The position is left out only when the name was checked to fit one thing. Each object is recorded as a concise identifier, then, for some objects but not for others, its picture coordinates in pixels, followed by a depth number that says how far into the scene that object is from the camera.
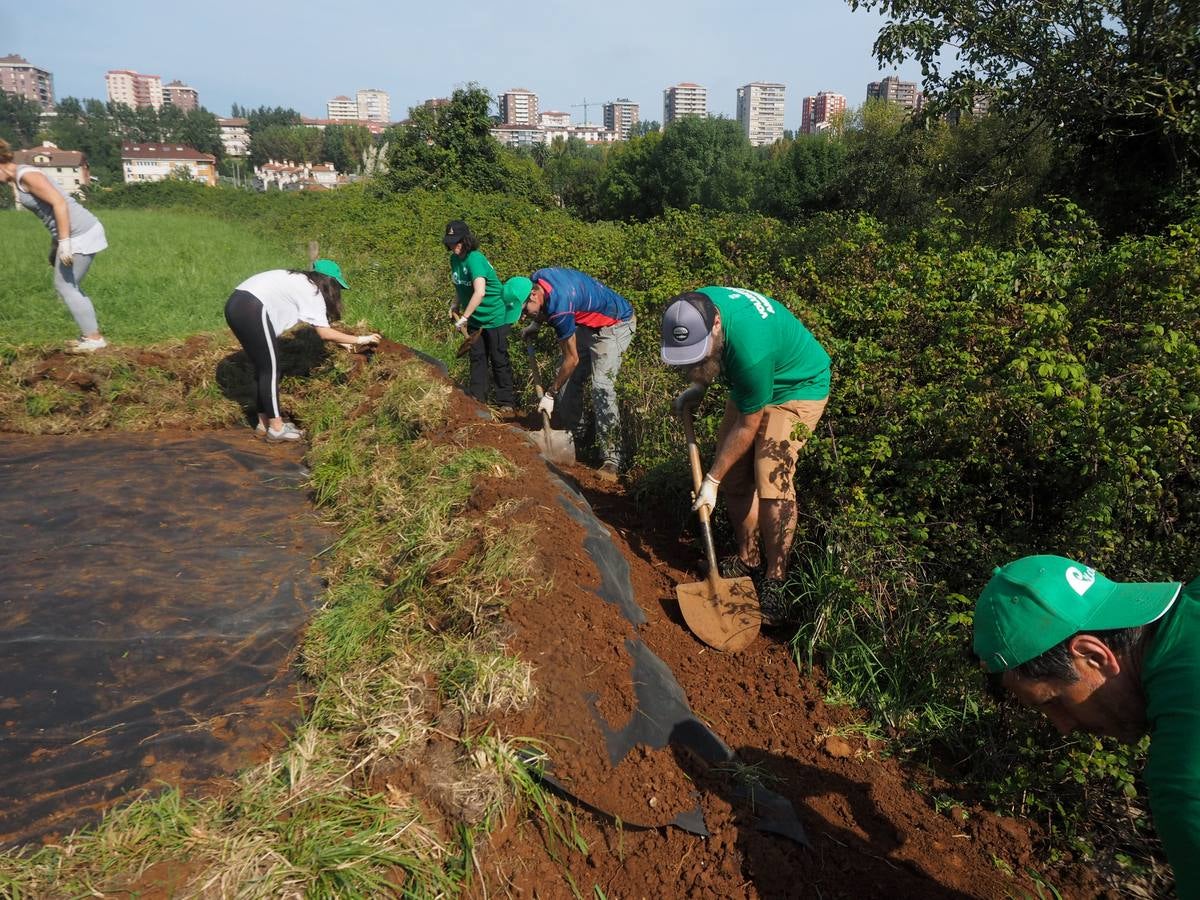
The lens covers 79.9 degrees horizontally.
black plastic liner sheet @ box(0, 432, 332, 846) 2.28
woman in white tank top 5.32
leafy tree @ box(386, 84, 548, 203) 21.33
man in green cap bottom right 1.22
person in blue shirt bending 4.78
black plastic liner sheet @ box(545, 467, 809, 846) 2.35
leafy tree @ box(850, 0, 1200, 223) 6.30
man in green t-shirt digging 3.05
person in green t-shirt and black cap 6.04
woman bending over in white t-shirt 4.83
